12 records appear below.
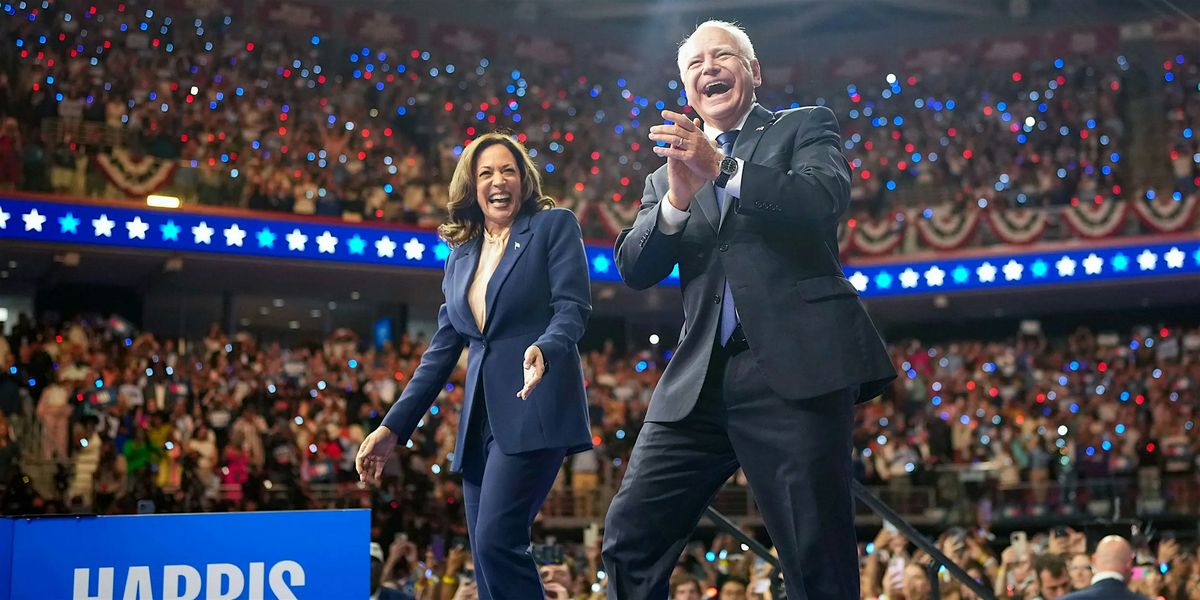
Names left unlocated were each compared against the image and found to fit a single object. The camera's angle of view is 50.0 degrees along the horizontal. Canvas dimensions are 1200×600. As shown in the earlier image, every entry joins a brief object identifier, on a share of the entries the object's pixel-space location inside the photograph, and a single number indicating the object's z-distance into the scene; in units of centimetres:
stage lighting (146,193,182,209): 1456
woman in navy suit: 294
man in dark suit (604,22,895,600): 232
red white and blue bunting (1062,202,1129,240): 1709
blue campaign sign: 321
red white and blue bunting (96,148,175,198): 1437
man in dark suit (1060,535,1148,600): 544
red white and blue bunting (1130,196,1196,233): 1686
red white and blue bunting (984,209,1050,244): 1736
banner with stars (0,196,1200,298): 1408
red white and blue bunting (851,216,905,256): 1806
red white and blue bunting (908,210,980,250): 1764
